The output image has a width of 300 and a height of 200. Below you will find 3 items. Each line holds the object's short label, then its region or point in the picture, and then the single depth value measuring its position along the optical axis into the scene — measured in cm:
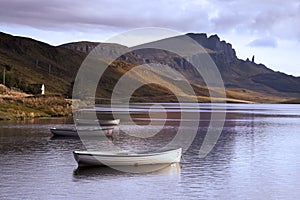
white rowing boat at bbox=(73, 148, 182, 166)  3981
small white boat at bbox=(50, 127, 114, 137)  6569
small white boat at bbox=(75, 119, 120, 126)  8400
